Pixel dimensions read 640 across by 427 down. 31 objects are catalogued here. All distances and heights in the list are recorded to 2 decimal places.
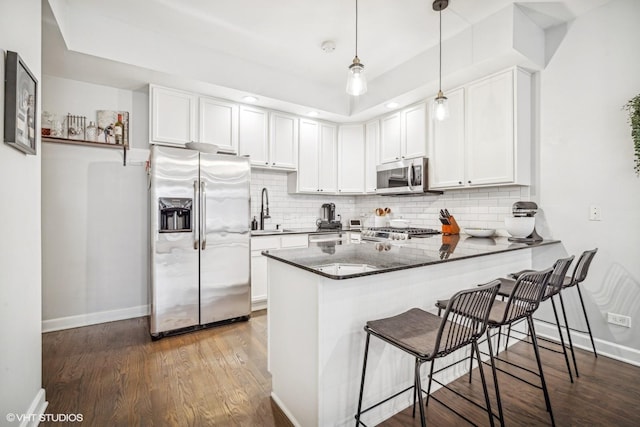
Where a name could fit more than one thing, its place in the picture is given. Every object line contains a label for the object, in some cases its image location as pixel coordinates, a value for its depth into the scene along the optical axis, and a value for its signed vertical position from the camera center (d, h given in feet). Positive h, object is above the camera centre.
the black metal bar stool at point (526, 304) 5.22 -1.77
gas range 11.46 -0.77
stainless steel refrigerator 9.17 -0.84
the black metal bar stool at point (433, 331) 4.09 -1.83
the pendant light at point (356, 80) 6.19 +2.82
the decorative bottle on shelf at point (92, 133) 9.99 +2.69
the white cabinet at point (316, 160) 13.82 +2.59
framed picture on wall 4.36 +1.70
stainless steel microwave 11.84 +1.53
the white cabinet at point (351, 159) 14.87 +2.74
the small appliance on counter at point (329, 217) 14.20 -0.17
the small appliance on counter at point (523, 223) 8.91 -0.27
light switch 8.25 +0.03
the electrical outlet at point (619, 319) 7.79 -2.80
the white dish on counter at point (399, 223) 12.97 -0.41
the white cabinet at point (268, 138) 12.23 +3.26
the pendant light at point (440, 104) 8.07 +2.99
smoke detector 10.16 +5.80
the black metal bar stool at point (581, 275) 7.16 -1.51
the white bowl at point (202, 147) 10.07 +2.28
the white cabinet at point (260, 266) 11.32 -2.00
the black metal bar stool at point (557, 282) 6.70 -1.53
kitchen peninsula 4.85 -1.82
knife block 11.12 -0.49
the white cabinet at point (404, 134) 12.00 +3.40
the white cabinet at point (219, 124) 11.18 +3.47
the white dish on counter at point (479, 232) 9.81 -0.60
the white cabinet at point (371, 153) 14.16 +2.94
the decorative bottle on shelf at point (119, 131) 10.42 +2.88
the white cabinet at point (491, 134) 9.22 +2.66
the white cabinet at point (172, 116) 10.27 +3.48
